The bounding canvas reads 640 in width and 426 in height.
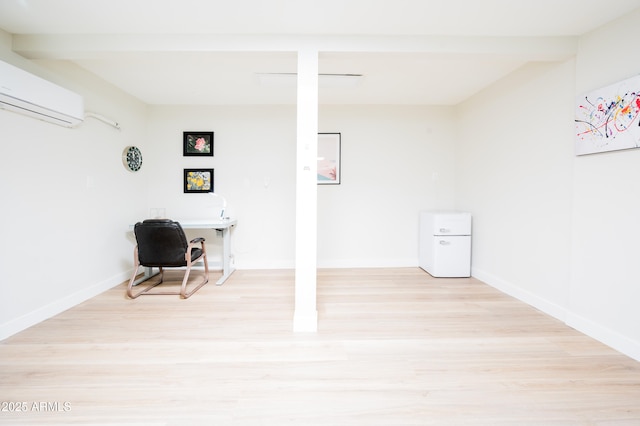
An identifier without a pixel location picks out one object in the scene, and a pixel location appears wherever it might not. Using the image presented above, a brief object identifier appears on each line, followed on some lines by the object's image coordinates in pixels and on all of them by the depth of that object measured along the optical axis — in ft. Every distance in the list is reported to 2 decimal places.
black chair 8.88
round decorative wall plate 10.88
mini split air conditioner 6.27
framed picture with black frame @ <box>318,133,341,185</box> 12.59
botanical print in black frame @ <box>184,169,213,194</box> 12.44
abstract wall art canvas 5.74
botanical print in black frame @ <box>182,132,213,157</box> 12.40
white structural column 6.81
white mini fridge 11.23
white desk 10.37
